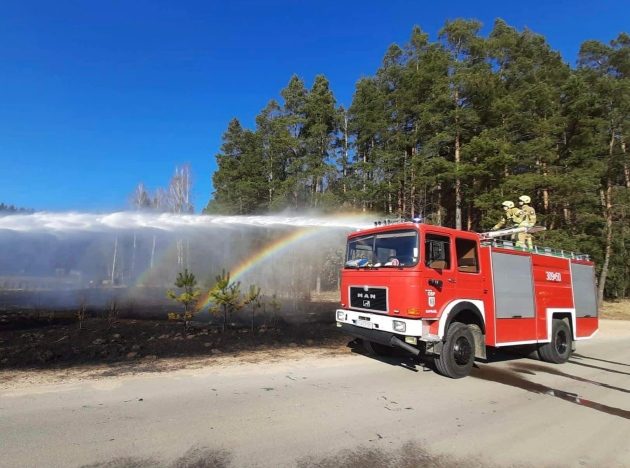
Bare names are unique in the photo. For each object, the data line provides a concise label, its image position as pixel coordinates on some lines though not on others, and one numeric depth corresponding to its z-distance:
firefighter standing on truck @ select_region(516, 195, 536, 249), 11.84
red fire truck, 7.74
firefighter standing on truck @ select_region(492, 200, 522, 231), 12.34
